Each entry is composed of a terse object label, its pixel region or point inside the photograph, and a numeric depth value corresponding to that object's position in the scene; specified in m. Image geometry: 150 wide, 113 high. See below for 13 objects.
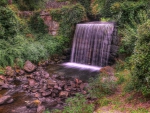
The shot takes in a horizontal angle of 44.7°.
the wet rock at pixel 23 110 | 7.53
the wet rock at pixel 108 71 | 10.28
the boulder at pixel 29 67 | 12.47
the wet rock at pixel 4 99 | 8.10
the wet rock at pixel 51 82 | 9.95
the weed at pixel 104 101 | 7.37
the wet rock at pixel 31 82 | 10.37
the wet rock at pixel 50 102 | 8.10
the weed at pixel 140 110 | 6.05
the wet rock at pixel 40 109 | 7.50
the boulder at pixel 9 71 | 11.50
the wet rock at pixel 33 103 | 7.95
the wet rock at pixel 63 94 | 8.82
